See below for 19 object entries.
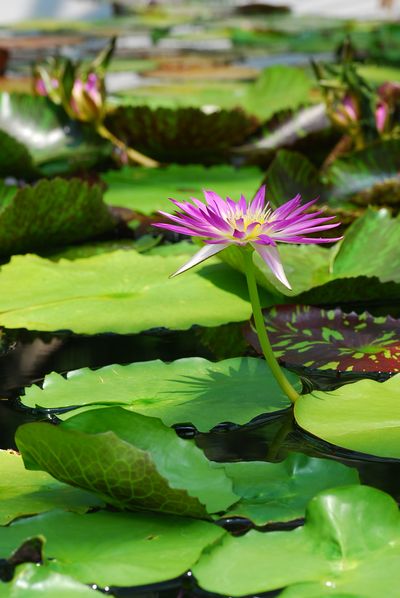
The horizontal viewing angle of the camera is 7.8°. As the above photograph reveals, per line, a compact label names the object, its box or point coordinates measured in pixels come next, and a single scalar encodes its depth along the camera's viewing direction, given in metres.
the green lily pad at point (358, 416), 2.17
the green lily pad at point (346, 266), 2.49
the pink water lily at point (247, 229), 2.16
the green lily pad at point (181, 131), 3.30
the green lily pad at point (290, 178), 2.75
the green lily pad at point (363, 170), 2.90
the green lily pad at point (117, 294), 2.47
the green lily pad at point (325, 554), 2.00
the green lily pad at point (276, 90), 4.14
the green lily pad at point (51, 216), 2.65
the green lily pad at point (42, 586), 1.99
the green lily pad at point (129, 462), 2.05
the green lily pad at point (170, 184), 2.96
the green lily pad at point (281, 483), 2.08
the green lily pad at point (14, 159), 2.93
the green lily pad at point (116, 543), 2.02
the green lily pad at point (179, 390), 2.23
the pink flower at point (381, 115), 2.97
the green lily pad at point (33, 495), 2.08
